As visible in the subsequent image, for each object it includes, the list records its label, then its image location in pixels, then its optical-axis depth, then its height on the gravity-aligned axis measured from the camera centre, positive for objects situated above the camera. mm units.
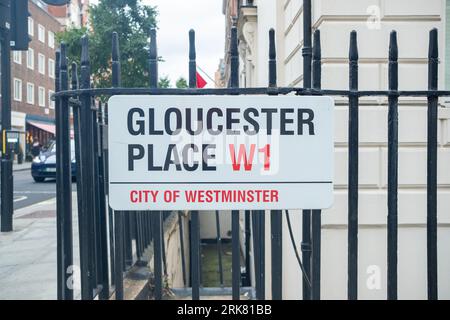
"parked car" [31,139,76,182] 17781 -461
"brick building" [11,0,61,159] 34438 +6072
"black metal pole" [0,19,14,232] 6977 -163
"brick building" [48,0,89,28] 48281 +15968
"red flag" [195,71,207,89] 9032 +1411
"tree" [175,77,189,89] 44803 +7467
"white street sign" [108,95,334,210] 2225 +11
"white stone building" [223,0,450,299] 3801 +36
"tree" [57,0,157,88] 24328 +6795
